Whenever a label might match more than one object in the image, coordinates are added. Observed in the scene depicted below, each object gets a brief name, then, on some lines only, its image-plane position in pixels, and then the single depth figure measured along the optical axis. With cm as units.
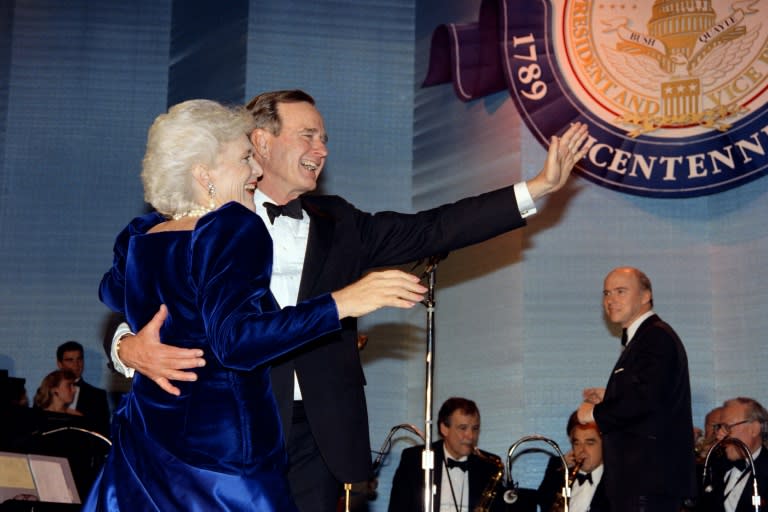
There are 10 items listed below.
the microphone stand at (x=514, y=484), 505
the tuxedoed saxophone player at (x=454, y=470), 612
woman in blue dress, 208
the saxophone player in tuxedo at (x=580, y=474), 593
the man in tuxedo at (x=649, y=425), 456
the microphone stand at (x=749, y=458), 483
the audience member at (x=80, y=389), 689
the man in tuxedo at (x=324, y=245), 283
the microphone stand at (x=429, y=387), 357
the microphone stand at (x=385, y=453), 550
